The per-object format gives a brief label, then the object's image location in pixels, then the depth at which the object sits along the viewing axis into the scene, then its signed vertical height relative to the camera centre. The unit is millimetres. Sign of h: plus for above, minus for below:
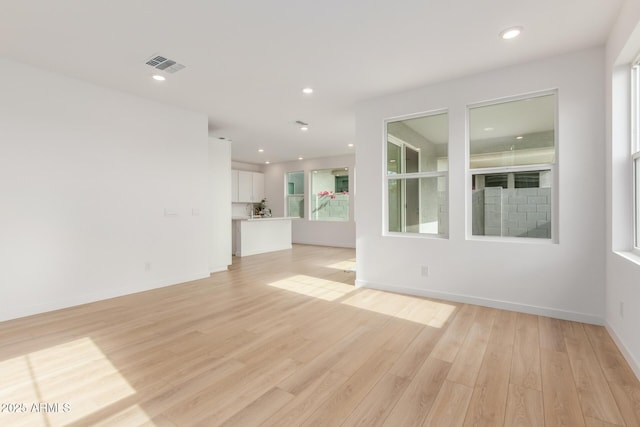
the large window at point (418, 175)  3902 +454
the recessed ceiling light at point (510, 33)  2654 +1546
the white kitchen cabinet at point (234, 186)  9195 +740
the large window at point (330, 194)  9273 +474
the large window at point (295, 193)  10062 +554
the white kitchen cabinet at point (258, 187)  10031 +772
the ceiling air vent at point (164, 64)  3166 +1578
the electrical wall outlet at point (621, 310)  2443 -819
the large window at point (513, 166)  3262 +468
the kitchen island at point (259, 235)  7410 -633
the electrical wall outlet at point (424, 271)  3898 -788
